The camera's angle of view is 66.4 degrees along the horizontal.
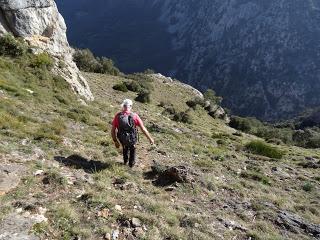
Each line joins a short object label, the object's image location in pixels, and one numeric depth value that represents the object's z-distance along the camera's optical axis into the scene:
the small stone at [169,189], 6.72
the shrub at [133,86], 25.10
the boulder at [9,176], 5.49
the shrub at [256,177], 8.98
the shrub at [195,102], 29.43
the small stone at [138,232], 5.04
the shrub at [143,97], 22.40
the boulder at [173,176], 7.02
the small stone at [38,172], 6.06
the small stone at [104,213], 5.24
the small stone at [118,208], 5.47
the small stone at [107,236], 4.86
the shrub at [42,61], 13.36
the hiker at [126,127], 7.07
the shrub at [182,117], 19.78
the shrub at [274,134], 29.65
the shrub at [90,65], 30.65
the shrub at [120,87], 23.06
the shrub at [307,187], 9.12
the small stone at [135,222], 5.21
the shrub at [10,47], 13.34
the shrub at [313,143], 30.20
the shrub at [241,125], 31.58
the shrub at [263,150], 13.99
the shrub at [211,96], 46.79
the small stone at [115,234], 4.92
